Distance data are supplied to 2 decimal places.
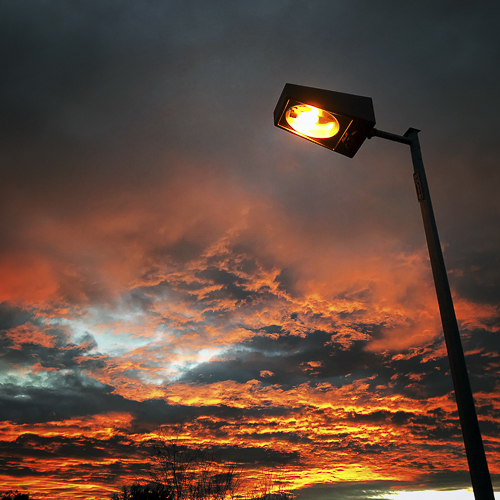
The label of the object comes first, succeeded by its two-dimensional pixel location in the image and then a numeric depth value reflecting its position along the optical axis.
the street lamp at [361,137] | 2.53
